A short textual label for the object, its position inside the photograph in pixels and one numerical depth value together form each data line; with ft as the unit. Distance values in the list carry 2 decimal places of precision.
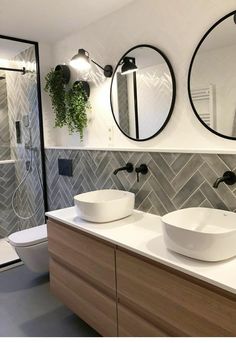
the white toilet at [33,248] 8.41
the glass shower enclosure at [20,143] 10.65
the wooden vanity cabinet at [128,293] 3.99
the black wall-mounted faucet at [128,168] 7.36
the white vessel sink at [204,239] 4.12
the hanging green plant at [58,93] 9.57
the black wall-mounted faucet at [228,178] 5.40
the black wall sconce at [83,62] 7.93
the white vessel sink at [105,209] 6.19
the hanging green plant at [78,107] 8.89
